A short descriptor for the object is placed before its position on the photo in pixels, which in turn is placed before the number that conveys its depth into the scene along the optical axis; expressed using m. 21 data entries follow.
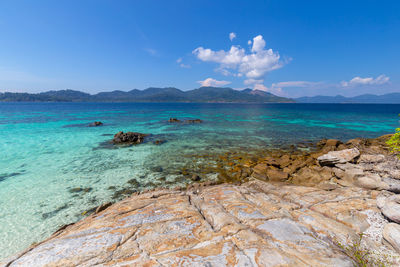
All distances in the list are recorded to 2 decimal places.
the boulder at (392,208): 5.14
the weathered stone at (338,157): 12.19
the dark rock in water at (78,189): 11.02
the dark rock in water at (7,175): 12.61
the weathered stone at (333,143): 20.41
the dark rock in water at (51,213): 8.71
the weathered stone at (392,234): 4.52
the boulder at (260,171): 12.45
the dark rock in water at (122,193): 10.59
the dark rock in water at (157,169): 14.41
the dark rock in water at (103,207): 8.33
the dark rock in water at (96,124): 40.15
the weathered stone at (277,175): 11.94
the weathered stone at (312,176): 11.28
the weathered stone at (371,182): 8.42
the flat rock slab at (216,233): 4.35
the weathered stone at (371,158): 11.46
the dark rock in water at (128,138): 24.12
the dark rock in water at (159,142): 23.72
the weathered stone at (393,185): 7.47
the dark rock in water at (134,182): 11.89
